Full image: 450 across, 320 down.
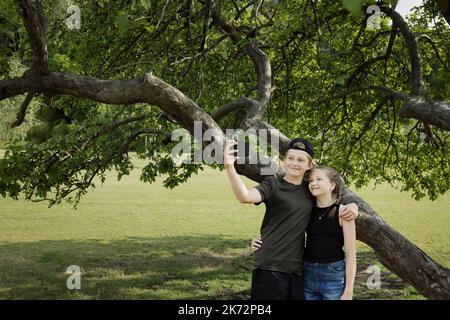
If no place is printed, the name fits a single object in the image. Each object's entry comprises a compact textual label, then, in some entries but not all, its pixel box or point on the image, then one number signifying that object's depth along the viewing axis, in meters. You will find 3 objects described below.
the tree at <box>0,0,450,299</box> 4.37
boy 3.14
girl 3.09
